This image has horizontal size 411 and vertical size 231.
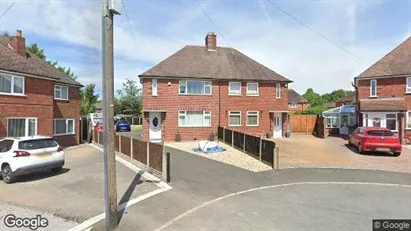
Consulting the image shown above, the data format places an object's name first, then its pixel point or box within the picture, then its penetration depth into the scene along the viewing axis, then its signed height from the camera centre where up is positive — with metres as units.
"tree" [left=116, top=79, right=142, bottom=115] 55.16 +2.81
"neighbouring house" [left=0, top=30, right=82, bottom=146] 17.49 +1.17
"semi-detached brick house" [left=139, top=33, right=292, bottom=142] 24.75 +1.63
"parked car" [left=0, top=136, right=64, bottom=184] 10.77 -1.42
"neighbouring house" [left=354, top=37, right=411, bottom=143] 22.80 +1.80
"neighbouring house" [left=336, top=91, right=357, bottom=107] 49.05 +2.69
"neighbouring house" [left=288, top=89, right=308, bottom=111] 68.12 +3.03
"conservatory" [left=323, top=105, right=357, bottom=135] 30.12 -0.34
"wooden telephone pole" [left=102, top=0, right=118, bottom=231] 6.24 -0.04
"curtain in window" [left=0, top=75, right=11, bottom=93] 17.11 +1.79
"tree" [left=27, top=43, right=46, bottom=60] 46.19 +9.81
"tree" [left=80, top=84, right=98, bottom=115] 51.59 +2.79
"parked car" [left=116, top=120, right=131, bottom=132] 40.59 -1.30
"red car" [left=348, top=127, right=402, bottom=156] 16.73 -1.36
